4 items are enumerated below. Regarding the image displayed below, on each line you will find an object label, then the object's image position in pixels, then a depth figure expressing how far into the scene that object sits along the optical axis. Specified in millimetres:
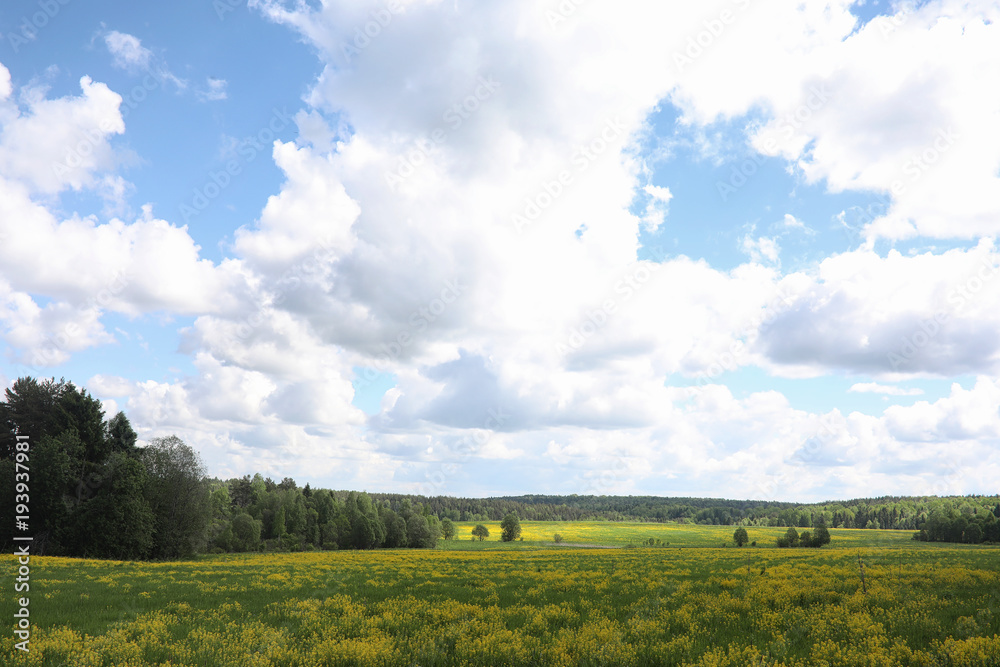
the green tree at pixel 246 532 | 83562
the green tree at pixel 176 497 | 58281
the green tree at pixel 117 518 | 49562
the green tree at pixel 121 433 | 59906
